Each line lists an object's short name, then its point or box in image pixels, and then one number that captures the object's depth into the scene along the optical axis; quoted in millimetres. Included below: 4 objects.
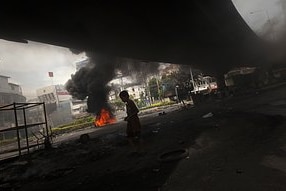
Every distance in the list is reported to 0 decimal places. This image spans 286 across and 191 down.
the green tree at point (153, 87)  70250
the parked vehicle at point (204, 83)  50856
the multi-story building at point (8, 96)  45519
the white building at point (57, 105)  64250
